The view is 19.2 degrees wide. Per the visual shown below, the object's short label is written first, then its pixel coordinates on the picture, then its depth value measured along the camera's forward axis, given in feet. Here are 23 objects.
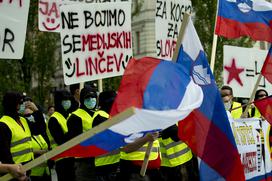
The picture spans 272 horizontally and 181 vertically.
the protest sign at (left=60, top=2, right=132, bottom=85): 32.21
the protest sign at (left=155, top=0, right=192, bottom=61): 35.46
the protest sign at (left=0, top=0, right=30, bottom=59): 27.47
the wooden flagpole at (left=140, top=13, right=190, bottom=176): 19.62
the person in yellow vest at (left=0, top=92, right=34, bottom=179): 23.26
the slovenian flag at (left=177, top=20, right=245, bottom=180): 20.09
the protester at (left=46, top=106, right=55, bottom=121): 49.29
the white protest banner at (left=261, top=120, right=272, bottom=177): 30.86
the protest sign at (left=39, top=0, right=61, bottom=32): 36.70
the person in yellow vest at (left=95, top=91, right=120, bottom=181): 27.82
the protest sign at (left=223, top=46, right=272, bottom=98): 39.70
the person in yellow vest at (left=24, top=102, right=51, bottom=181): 30.89
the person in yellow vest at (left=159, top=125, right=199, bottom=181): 31.13
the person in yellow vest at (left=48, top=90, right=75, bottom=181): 29.88
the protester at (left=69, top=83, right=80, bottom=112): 32.27
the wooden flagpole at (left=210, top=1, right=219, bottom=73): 31.26
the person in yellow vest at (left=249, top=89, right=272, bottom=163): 38.68
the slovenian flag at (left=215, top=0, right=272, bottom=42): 35.49
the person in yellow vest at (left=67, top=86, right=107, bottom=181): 28.07
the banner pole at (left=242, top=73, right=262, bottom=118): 30.50
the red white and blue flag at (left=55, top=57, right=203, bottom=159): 15.78
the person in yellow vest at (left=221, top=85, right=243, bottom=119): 34.18
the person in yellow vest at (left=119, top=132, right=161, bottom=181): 26.98
